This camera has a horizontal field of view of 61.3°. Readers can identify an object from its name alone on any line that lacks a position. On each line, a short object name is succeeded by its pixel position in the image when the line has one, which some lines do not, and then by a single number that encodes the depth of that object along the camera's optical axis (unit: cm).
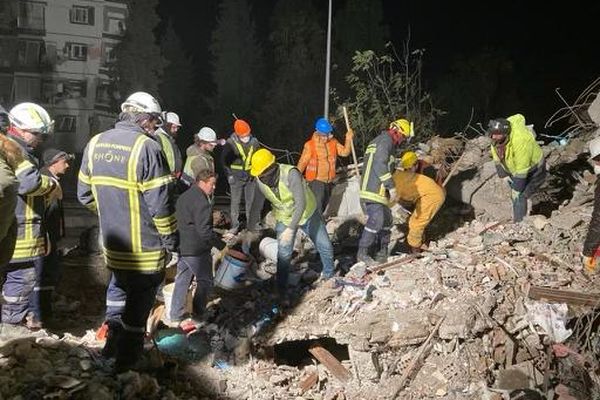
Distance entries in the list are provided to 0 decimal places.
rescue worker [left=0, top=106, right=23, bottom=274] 249
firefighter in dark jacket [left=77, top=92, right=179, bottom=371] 354
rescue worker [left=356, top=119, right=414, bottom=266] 633
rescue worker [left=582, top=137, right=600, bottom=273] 518
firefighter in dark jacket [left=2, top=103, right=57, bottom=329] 427
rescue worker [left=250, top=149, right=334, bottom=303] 549
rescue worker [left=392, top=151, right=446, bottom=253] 685
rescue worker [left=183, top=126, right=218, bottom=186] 712
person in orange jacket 779
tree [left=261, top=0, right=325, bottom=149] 2861
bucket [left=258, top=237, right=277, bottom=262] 696
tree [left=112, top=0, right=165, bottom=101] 2432
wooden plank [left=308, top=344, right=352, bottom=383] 522
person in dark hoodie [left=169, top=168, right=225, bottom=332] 485
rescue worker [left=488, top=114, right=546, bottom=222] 664
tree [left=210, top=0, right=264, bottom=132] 3222
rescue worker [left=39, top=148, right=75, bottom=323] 488
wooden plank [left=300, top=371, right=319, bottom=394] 501
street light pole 1247
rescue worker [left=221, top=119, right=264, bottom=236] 796
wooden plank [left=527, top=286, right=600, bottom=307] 542
